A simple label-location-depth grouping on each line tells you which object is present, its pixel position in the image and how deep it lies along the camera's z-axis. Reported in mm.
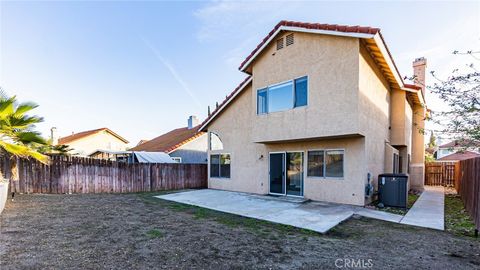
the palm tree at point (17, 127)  7867
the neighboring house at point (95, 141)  30764
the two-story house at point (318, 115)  9180
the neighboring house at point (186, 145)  21484
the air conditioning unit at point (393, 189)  9523
